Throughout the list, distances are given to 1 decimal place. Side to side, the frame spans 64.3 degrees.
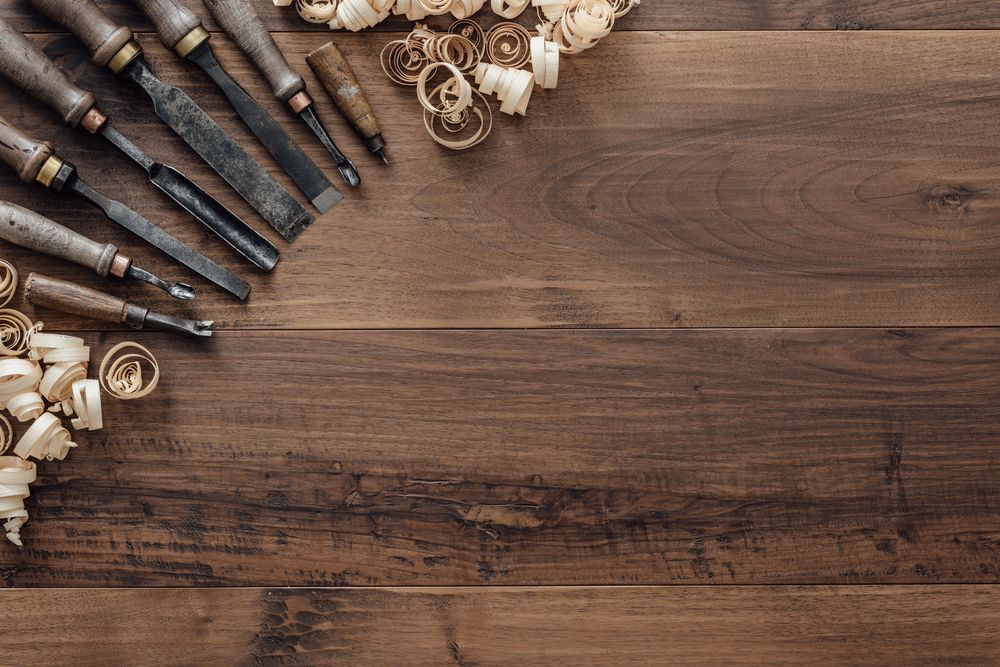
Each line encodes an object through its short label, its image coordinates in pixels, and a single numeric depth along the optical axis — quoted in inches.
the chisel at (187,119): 37.0
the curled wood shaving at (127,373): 38.4
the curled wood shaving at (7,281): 38.4
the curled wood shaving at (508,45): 39.7
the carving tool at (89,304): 37.5
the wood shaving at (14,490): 37.6
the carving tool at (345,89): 38.6
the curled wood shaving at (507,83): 38.9
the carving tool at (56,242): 37.0
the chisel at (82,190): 36.7
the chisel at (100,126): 36.8
